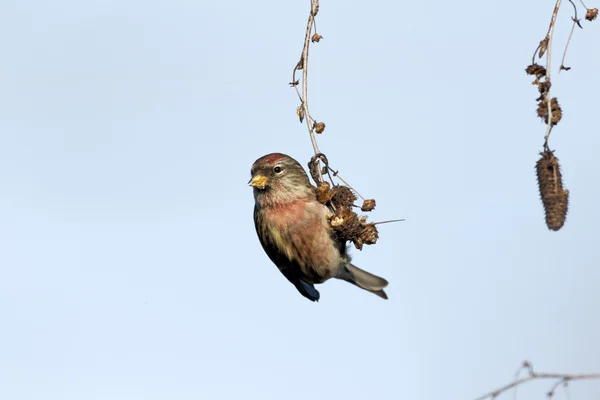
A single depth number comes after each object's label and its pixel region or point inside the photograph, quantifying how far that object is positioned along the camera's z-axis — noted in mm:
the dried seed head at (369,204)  10391
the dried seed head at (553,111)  7715
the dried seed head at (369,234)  10555
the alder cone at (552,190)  7535
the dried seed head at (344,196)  10781
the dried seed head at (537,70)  8055
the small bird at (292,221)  11820
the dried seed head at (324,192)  10903
